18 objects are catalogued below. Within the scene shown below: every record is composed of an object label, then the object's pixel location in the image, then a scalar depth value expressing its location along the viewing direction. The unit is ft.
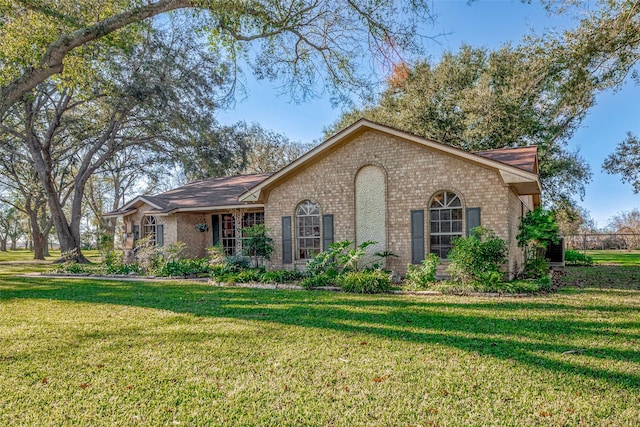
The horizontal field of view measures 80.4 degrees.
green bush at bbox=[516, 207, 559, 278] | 35.70
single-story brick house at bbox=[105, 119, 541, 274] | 35.22
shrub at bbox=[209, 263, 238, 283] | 39.04
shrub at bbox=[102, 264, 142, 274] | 49.34
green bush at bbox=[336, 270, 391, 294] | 31.83
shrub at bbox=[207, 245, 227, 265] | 46.06
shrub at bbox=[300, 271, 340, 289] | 34.87
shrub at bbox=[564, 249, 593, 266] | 57.67
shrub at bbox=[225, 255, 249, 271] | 45.01
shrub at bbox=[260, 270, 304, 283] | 38.09
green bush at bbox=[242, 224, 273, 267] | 43.93
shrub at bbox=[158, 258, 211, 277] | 45.42
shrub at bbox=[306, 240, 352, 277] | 37.85
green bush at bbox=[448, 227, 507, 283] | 31.53
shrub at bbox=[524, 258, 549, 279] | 37.68
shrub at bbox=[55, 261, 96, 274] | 52.08
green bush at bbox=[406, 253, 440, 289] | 32.50
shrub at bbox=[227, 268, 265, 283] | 38.34
